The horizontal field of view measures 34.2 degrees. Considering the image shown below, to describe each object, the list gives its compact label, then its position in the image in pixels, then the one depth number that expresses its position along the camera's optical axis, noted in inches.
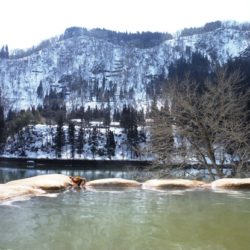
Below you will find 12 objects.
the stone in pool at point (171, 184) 422.6
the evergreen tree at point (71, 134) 4729.3
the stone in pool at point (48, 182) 388.8
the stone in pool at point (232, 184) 411.2
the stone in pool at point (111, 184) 429.4
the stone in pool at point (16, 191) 324.6
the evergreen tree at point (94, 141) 4638.5
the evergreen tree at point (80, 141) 4633.4
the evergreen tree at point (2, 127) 3800.4
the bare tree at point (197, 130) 792.3
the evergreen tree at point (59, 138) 4621.1
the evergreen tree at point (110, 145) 4621.1
